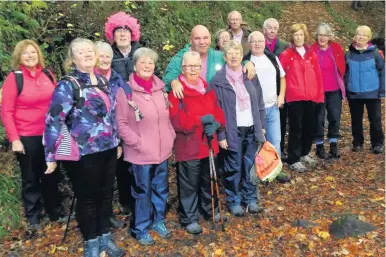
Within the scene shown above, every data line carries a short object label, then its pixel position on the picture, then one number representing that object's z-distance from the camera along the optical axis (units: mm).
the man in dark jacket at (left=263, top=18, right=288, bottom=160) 7132
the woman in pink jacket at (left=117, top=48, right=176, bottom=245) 4781
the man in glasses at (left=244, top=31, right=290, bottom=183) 6176
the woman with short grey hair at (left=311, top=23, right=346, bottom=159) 7391
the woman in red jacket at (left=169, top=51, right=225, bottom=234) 5062
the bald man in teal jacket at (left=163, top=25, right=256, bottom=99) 5641
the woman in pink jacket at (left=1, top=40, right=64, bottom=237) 4977
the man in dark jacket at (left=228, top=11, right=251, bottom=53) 7480
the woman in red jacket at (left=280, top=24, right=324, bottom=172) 6852
